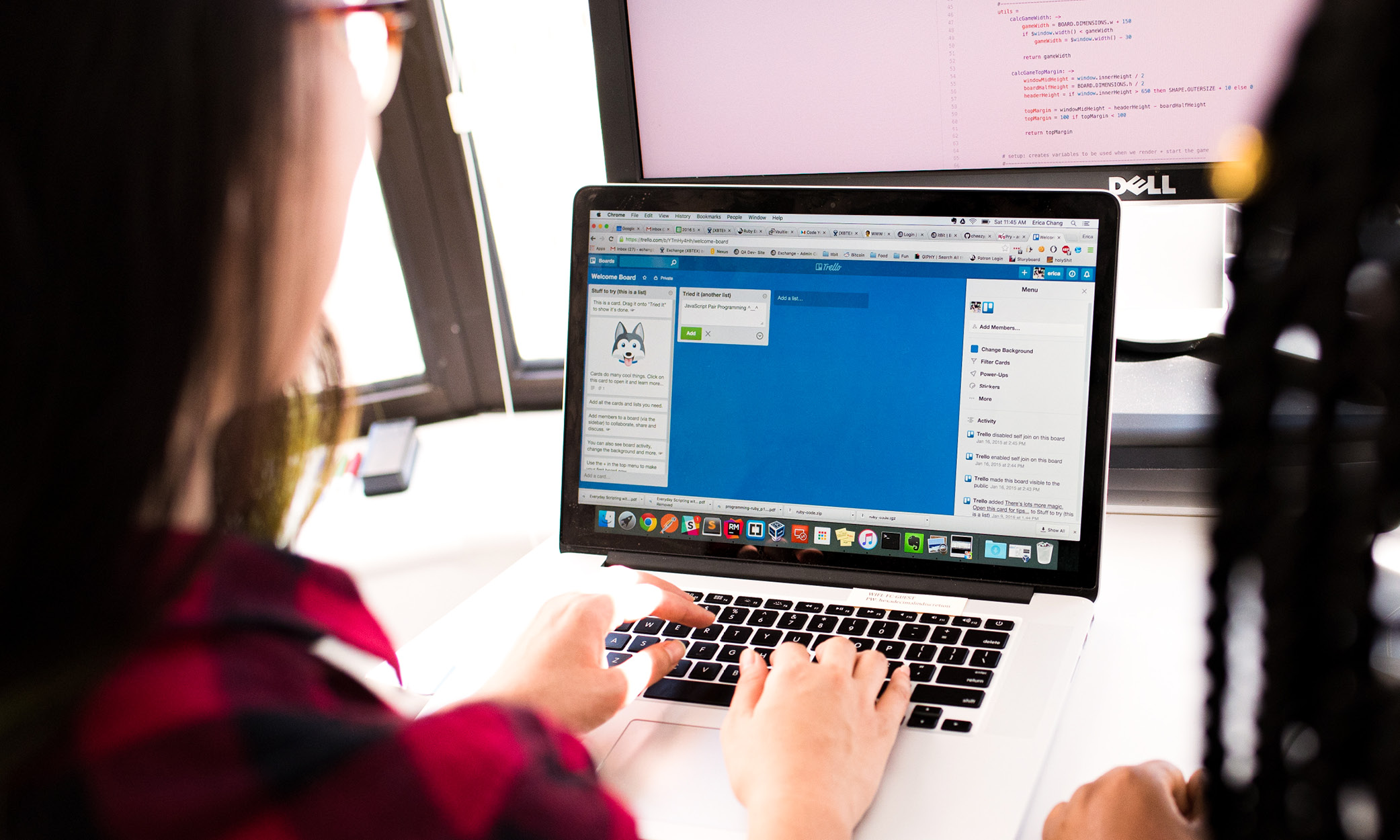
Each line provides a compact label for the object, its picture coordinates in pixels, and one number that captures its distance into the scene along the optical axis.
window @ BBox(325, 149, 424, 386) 1.21
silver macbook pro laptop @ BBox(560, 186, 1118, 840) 0.68
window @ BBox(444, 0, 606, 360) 1.21
